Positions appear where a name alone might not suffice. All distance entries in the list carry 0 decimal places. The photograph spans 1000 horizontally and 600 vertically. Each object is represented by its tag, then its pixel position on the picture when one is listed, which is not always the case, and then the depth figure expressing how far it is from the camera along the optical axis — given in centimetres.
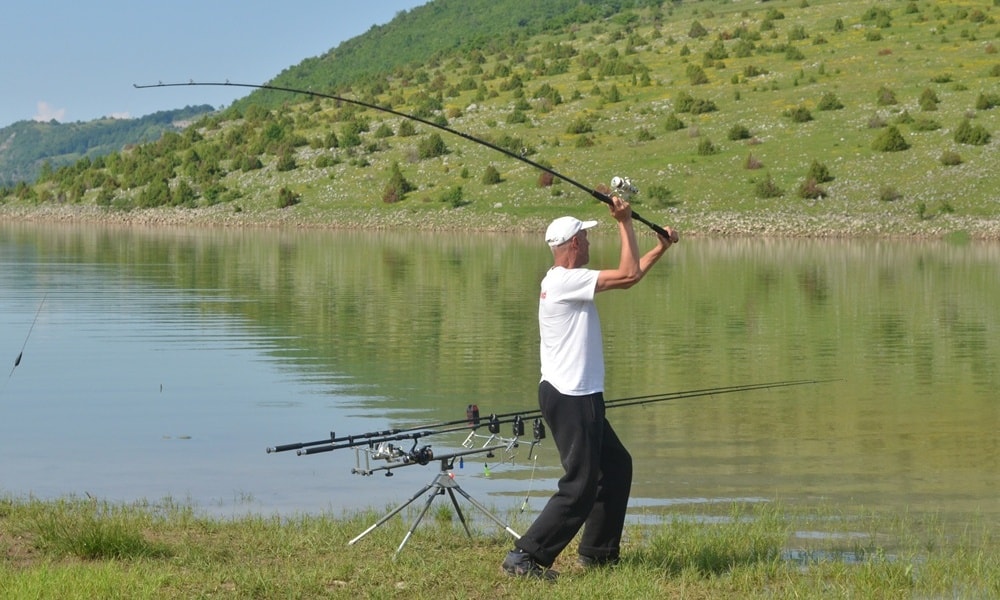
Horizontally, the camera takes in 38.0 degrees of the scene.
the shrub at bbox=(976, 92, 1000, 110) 6944
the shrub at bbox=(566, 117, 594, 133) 7838
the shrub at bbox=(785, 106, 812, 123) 7319
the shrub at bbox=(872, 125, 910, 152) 6556
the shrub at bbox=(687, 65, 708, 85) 8644
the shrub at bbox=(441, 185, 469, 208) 6988
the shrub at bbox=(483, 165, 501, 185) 7156
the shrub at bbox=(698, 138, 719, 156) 7019
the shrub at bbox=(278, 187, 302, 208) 7700
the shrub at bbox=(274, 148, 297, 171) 8394
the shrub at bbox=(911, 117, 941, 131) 6781
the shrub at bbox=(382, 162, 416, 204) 7344
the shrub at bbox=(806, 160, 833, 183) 6338
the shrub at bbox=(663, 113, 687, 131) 7562
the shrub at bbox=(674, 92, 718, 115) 7856
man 830
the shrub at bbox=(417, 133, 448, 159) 7981
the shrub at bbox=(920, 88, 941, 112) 7119
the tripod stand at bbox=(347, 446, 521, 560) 890
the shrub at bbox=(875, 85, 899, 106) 7306
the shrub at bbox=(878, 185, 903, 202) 6031
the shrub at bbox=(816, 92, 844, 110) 7425
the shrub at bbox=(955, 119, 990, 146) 6406
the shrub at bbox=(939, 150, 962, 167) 6266
